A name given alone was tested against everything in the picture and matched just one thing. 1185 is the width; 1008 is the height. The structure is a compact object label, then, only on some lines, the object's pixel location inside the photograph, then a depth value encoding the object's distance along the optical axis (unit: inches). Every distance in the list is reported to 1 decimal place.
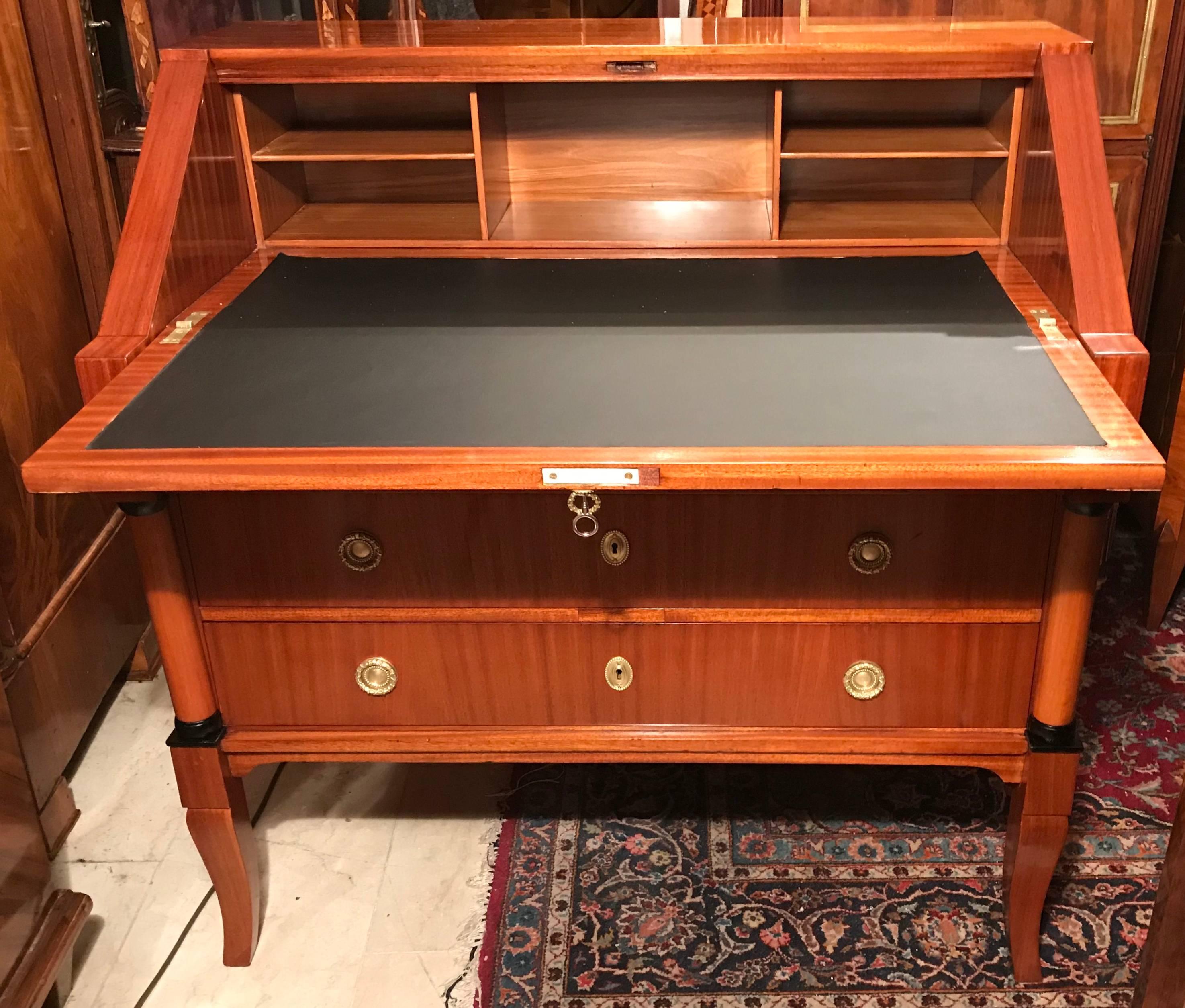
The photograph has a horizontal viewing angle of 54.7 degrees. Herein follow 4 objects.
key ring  49.3
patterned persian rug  63.7
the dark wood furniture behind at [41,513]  72.6
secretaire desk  46.5
